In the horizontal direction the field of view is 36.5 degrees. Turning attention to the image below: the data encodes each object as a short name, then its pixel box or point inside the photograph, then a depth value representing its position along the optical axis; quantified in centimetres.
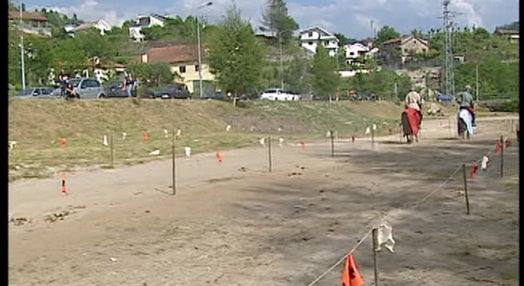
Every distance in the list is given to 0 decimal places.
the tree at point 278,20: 9788
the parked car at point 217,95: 4647
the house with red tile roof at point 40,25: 6909
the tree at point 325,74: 6238
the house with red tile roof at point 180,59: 8256
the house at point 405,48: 10412
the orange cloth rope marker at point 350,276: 586
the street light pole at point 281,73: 6879
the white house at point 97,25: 11397
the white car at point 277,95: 5394
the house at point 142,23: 12739
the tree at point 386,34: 13325
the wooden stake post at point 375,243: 612
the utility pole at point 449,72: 6802
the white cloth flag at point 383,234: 655
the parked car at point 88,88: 3928
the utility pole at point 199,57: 5326
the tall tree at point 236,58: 4422
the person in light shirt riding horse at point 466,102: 2592
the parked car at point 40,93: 3736
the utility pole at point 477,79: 7031
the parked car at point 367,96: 6430
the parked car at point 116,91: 4244
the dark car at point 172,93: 4902
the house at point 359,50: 12178
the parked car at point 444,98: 6618
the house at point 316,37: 13632
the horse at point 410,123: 2538
